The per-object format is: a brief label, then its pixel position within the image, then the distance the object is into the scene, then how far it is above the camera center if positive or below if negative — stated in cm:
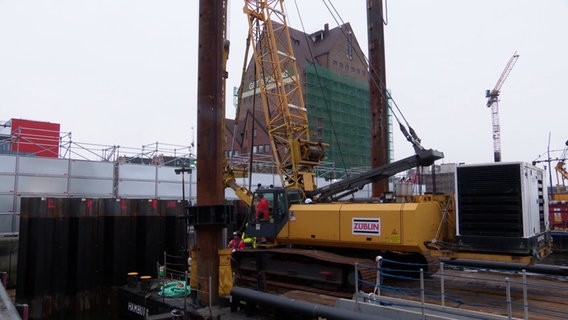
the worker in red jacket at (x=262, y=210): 1190 -32
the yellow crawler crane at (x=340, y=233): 937 -82
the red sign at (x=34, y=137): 1806 +295
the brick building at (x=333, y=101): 5281 +1233
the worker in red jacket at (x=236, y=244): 1370 -143
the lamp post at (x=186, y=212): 1084 -35
